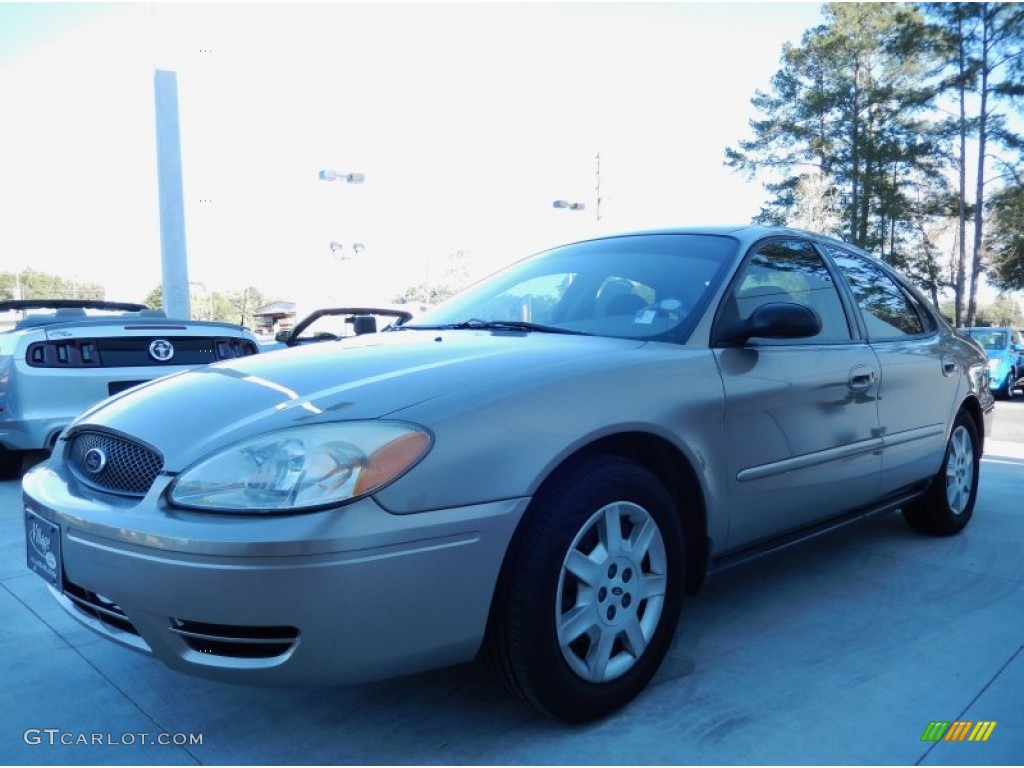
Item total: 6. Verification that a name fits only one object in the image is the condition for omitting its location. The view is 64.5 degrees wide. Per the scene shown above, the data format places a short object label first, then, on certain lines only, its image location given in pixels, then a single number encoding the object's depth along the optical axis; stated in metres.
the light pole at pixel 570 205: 22.34
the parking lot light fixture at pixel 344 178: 19.52
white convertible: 5.05
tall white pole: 10.48
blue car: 15.75
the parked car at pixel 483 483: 1.78
